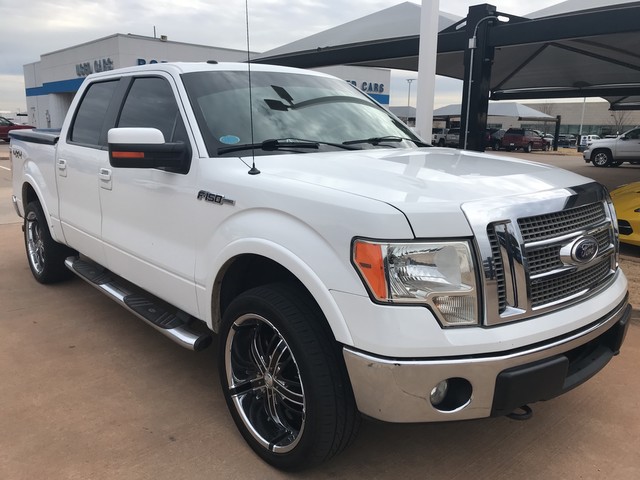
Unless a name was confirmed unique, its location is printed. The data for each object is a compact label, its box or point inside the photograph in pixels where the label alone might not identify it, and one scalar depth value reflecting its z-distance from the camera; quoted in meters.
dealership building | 29.11
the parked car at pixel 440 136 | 40.59
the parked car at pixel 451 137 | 38.24
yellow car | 6.45
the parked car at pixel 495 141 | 40.19
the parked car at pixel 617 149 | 21.67
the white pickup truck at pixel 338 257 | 2.03
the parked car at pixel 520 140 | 39.94
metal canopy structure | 8.11
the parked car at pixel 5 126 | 33.37
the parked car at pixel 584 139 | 49.24
